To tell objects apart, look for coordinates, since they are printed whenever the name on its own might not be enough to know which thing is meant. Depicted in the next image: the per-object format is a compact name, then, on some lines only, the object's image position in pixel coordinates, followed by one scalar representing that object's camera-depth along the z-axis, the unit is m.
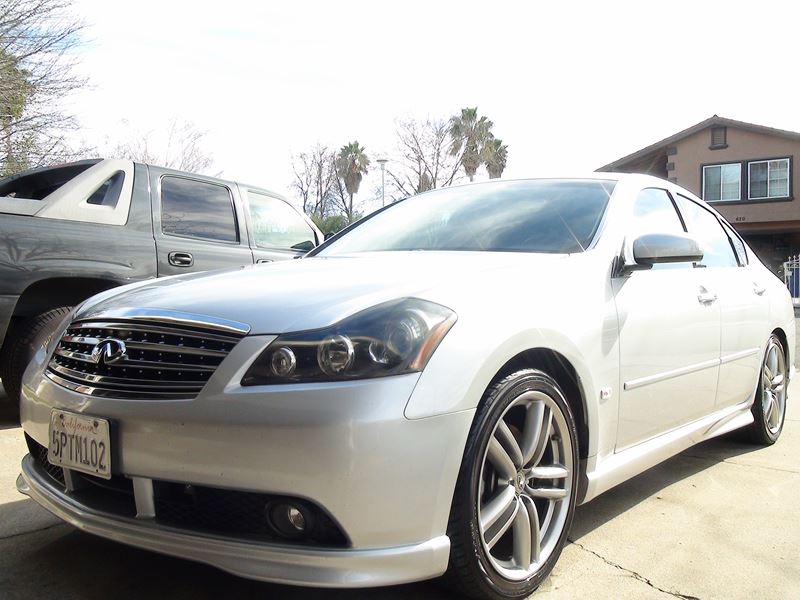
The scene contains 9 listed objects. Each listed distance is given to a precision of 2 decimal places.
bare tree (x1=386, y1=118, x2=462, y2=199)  36.56
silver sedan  1.99
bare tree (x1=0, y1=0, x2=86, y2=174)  13.88
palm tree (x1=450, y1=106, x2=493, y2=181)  38.28
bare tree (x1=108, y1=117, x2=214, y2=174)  26.13
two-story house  26.73
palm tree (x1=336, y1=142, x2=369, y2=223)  50.81
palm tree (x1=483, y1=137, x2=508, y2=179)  39.90
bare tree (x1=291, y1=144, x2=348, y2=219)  48.78
